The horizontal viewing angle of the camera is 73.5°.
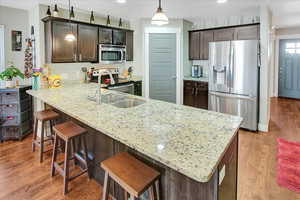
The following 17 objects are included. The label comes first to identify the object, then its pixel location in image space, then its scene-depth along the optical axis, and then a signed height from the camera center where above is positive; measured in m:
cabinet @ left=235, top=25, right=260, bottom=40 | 4.51 +1.26
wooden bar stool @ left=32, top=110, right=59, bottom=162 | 2.87 -0.44
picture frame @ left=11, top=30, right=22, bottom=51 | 3.92 +0.92
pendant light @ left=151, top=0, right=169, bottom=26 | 2.46 +0.86
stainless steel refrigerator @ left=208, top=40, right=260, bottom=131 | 3.96 +0.20
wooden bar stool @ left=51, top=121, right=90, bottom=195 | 2.21 -0.68
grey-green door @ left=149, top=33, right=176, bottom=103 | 5.17 +0.55
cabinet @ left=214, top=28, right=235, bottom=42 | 4.89 +1.31
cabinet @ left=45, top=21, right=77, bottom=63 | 3.57 +0.81
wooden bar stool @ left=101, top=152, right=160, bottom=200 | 1.31 -0.61
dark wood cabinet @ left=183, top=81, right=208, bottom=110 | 4.96 -0.17
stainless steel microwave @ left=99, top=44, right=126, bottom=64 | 4.40 +0.77
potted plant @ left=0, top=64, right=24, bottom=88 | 3.50 +0.22
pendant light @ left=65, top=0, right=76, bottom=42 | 3.27 +0.82
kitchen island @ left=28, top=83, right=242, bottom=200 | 1.17 -0.36
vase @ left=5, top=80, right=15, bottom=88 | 3.57 +0.06
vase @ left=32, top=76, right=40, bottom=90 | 3.55 +0.07
